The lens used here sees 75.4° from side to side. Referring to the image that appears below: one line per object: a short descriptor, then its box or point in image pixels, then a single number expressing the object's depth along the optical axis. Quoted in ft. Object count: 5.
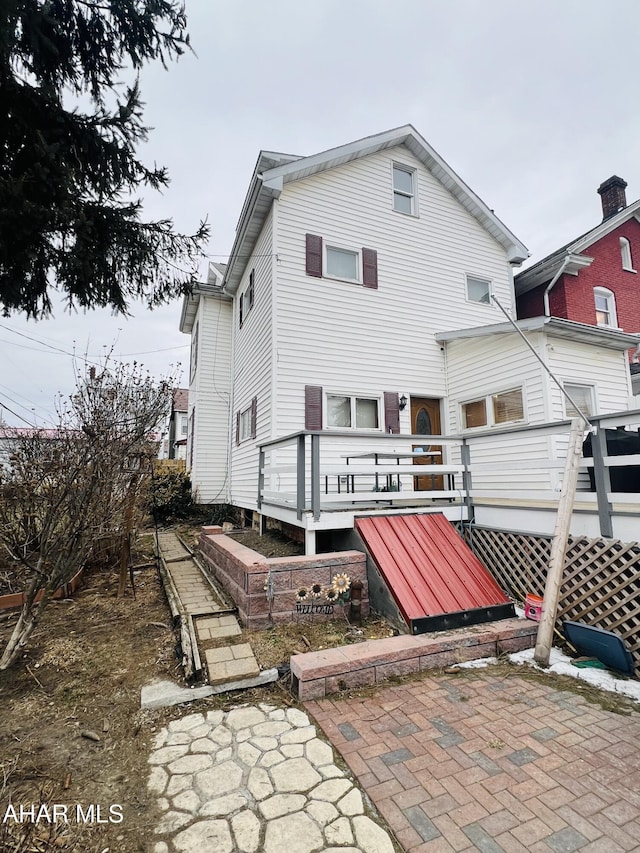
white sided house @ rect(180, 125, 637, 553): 25.71
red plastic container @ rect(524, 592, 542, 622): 14.32
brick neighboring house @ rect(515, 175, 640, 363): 35.27
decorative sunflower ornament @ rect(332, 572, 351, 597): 14.70
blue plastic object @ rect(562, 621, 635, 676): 11.57
